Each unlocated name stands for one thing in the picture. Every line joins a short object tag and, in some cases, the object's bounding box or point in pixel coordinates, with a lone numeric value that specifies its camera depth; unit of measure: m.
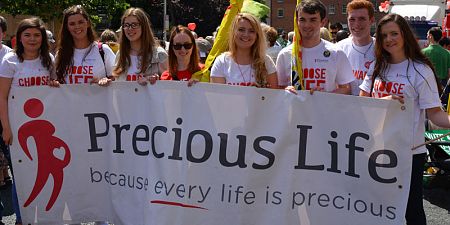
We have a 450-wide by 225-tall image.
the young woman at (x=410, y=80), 3.44
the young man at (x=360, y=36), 4.23
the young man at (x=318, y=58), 3.85
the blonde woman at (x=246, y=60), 3.87
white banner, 3.47
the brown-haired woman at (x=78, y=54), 4.15
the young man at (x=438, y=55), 8.98
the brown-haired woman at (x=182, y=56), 4.32
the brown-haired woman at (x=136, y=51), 4.17
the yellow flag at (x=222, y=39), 4.23
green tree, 18.88
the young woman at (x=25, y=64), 4.04
